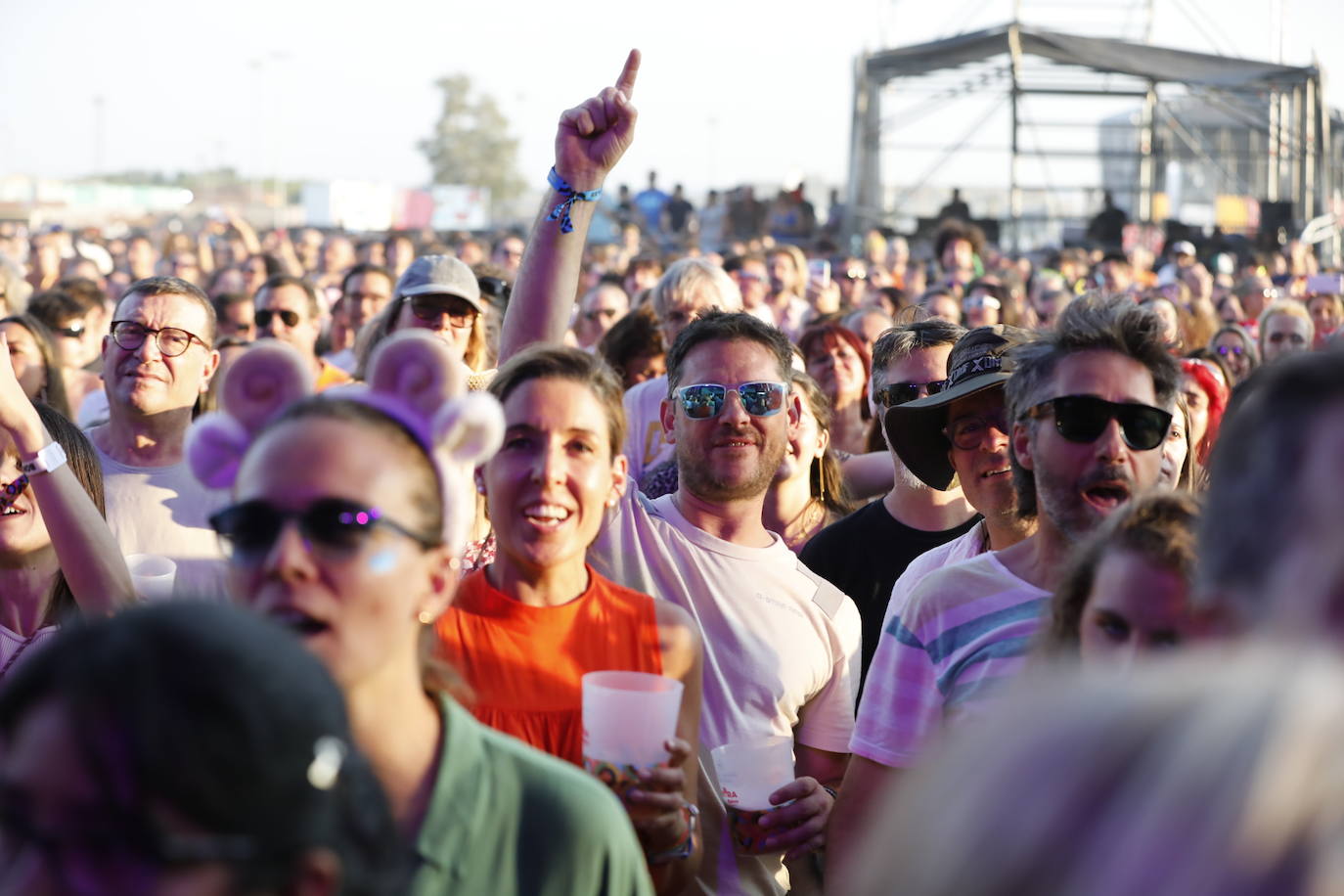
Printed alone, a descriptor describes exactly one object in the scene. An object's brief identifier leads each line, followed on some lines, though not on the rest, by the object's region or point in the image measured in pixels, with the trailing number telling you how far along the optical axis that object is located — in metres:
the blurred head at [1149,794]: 0.86
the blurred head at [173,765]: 1.28
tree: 101.25
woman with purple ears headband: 1.93
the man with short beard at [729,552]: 3.47
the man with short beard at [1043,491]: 2.89
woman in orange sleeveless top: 2.90
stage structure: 22.73
